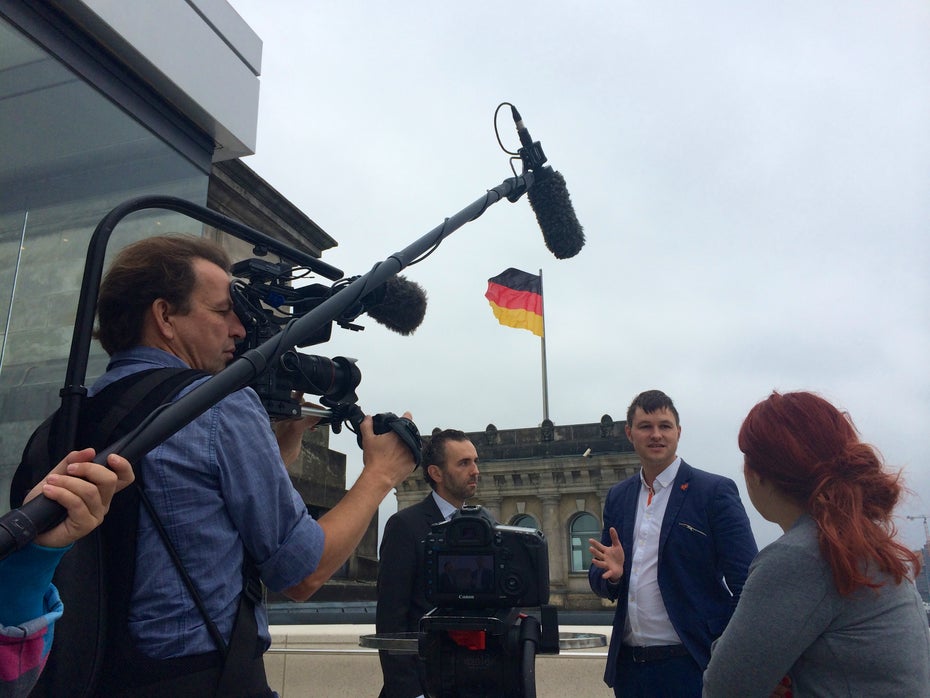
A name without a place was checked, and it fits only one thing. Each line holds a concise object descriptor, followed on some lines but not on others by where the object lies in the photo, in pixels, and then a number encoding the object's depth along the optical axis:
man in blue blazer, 2.96
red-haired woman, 1.76
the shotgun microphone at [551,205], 2.86
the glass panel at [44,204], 3.10
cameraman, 1.39
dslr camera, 2.05
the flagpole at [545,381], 27.39
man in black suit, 3.08
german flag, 26.30
